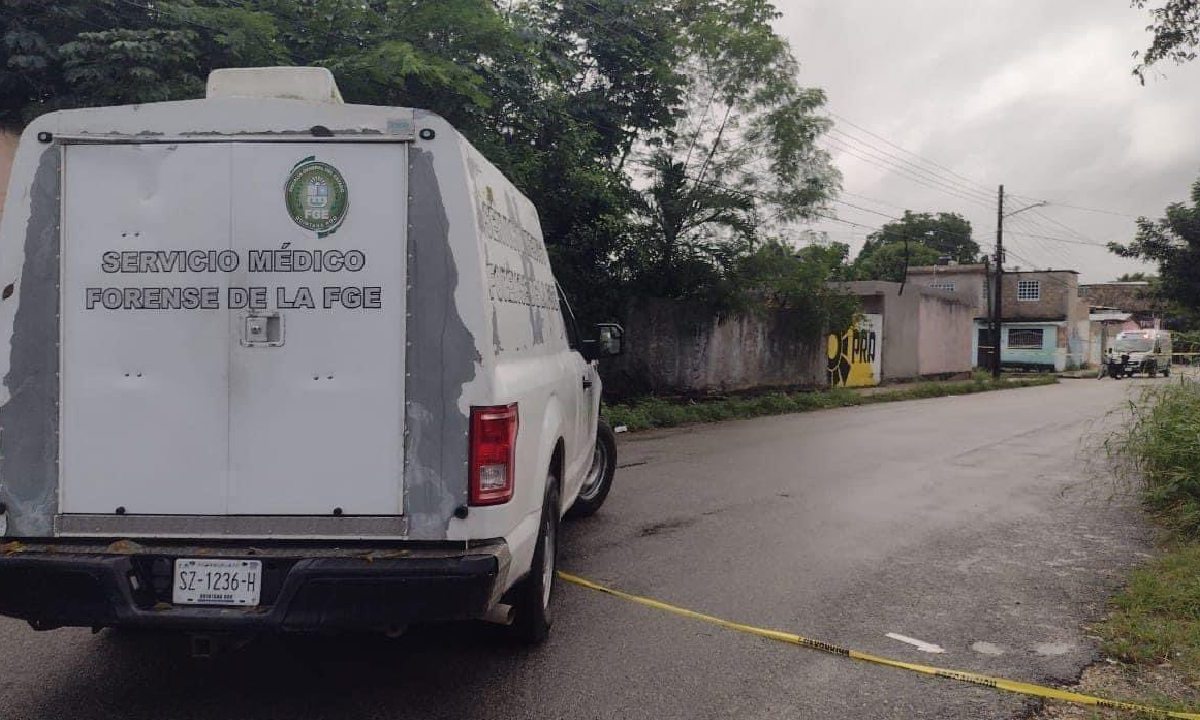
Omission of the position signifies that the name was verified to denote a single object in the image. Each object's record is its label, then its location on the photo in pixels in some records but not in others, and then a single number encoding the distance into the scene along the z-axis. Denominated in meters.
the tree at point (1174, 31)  9.43
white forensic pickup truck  3.46
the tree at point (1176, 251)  26.59
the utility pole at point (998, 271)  34.86
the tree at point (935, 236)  72.12
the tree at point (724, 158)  16.88
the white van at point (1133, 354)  37.88
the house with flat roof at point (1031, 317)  47.16
